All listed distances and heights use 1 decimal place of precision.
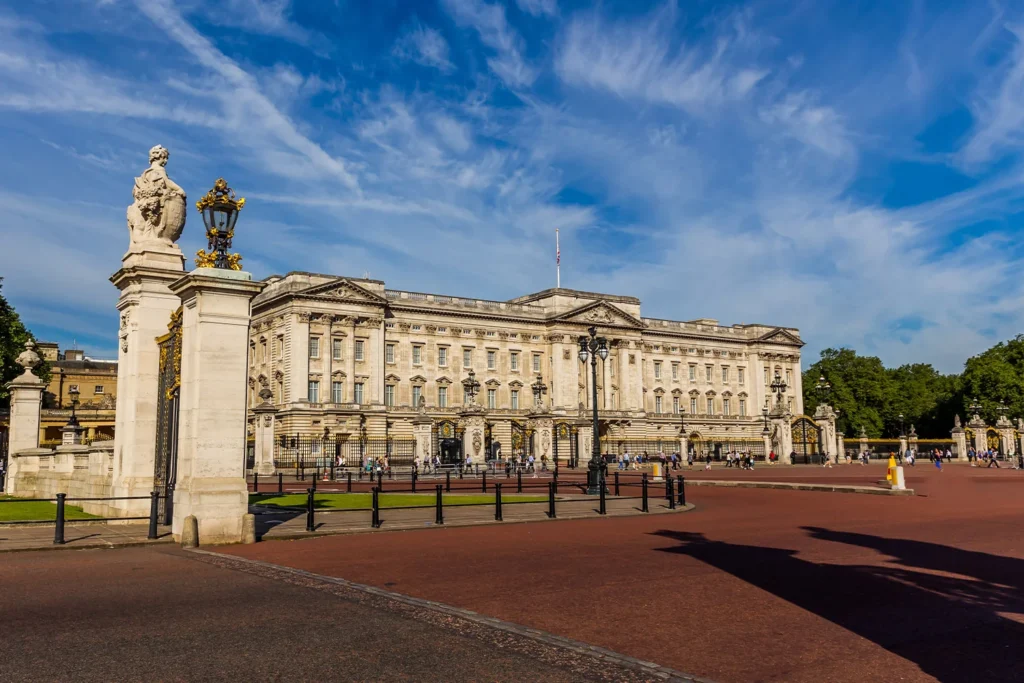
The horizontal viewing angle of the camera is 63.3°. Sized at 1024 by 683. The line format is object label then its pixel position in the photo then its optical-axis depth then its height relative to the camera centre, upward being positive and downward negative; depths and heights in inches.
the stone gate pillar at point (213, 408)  547.2 +22.3
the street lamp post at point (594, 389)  1150.3 +63.0
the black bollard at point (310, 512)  633.6 -54.4
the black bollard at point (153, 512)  567.8 -48.2
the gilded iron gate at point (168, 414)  605.9 +21.2
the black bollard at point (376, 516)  663.8 -61.6
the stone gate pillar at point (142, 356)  675.4 +69.9
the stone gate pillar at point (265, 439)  2050.9 +4.8
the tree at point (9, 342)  2331.4 +292.3
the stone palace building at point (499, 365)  2947.8 +312.3
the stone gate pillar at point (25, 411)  1129.9 +43.2
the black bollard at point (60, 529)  535.0 -56.2
